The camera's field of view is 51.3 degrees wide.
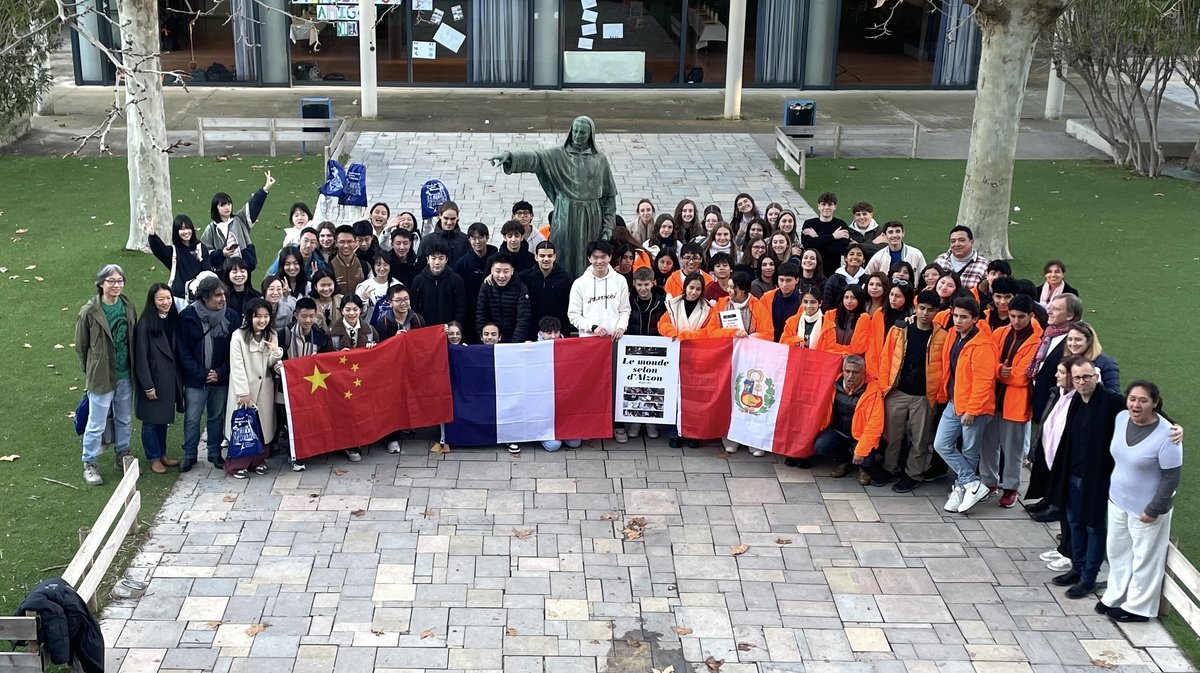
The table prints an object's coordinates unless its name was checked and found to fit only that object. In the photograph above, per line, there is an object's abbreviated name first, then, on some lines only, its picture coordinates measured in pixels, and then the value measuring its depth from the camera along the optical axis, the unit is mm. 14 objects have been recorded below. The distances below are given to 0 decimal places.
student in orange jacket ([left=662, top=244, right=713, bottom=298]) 11138
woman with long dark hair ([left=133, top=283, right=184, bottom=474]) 9773
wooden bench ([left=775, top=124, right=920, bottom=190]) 20609
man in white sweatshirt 10906
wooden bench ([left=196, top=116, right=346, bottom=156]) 21359
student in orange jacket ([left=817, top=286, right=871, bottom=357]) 10211
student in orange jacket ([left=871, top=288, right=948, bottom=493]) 9742
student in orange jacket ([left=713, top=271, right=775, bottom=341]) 10820
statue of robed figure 11875
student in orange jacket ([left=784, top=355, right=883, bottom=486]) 10016
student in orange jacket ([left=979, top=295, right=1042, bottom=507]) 9469
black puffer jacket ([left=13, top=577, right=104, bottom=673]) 7094
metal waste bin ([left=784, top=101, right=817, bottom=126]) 22438
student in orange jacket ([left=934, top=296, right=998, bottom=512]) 9445
